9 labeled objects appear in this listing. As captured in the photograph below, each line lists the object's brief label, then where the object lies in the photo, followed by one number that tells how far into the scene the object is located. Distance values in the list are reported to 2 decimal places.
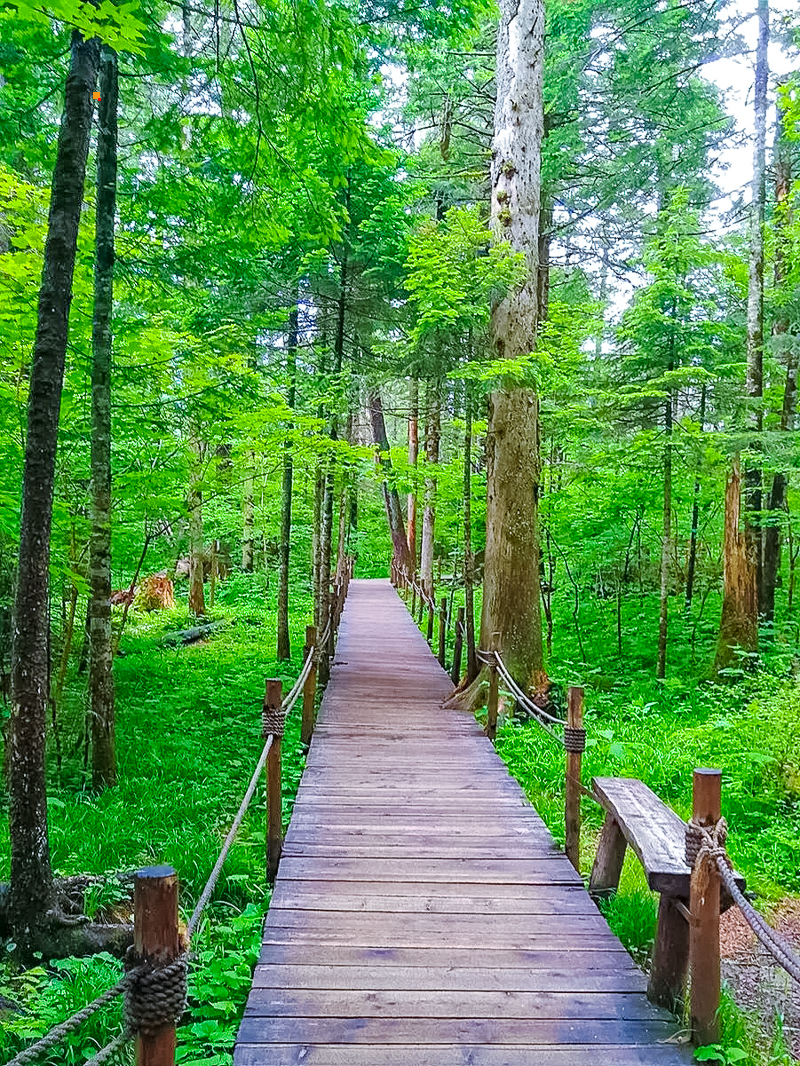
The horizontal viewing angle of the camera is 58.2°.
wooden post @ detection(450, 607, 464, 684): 9.98
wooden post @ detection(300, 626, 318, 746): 7.14
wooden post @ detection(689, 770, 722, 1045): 2.93
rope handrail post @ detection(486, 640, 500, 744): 7.82
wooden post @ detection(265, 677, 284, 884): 4.62
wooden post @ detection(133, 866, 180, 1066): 1.93
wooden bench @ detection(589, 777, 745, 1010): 3.12
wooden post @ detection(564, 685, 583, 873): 4.73
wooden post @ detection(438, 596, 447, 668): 12.16
